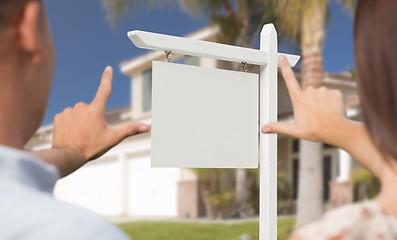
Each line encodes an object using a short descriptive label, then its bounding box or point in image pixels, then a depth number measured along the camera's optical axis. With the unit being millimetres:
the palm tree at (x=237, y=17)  13984
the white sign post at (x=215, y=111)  2340
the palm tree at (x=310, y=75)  9211
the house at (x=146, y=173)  15320
